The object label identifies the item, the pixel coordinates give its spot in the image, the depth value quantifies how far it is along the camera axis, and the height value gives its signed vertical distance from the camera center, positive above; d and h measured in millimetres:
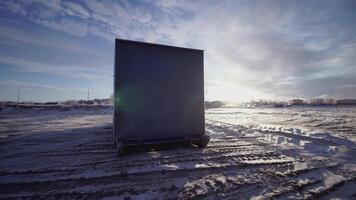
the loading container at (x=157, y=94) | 4711 +259
